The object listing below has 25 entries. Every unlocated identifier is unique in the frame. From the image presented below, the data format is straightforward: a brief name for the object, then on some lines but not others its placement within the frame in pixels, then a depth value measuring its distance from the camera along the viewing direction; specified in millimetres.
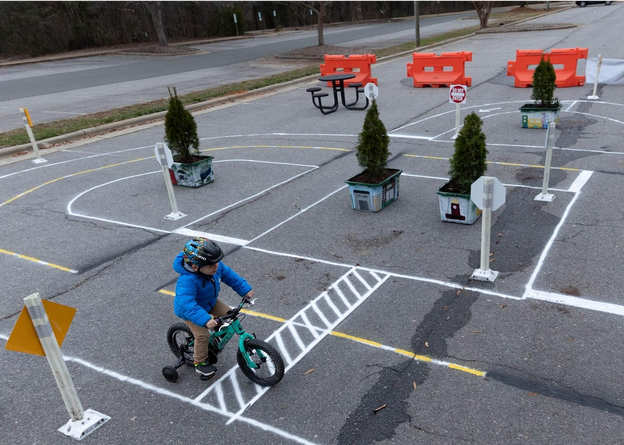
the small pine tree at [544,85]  12586
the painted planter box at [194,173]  11008
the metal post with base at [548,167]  8341
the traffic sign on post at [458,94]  12000
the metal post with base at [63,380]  4320
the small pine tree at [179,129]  10875
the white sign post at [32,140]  14164
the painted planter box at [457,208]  8234
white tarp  18266
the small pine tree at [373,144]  9000
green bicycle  4957
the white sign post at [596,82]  15281
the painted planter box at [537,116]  13008
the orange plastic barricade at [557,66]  18125
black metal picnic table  17500
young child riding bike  4711
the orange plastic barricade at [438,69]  19906
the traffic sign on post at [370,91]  12781
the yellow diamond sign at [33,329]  4234
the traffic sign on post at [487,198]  6320
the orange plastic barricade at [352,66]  20969
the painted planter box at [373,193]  9008
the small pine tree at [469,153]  8141
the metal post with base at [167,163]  9070
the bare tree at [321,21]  31766
